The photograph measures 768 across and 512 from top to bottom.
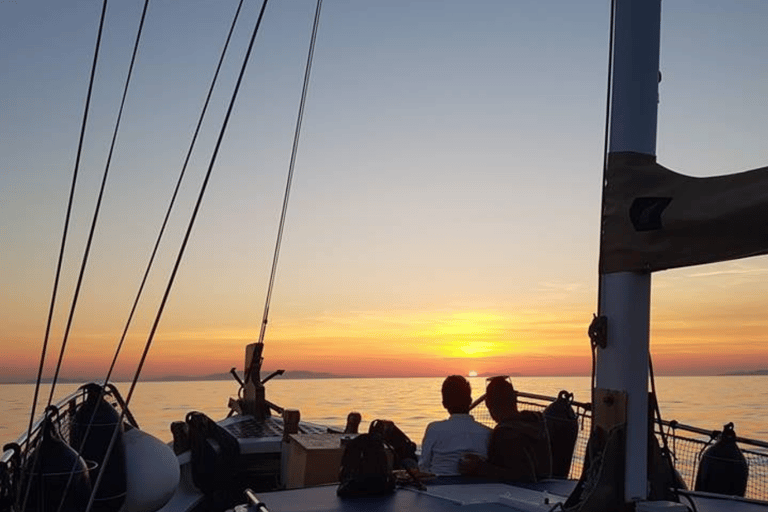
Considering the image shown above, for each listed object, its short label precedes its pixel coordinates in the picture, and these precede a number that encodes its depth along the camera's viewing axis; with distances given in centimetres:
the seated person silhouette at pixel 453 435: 690
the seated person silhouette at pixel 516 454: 675
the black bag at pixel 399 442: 788
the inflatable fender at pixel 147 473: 568
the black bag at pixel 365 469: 606
